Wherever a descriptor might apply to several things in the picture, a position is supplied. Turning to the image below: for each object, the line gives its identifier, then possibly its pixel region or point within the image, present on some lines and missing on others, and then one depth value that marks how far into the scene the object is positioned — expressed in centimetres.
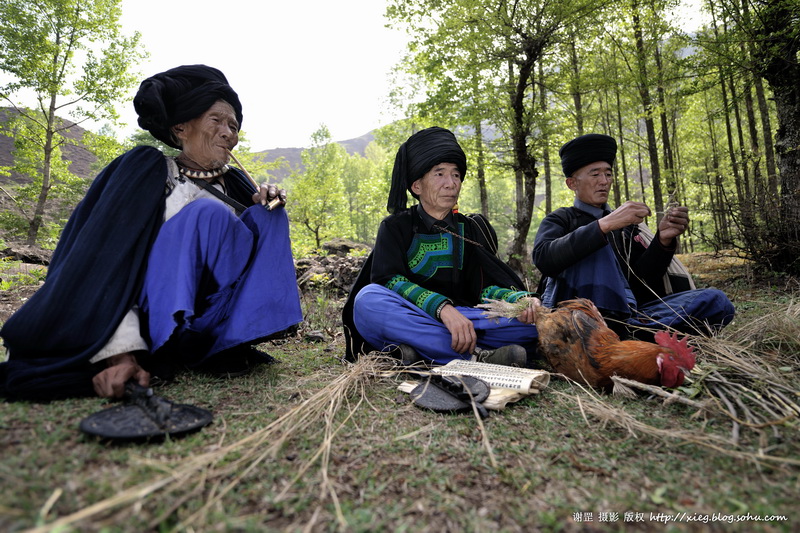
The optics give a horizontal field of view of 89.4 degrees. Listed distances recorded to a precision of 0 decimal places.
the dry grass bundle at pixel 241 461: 95
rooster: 187
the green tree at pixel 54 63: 1222
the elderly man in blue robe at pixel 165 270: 169
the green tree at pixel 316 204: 2017
